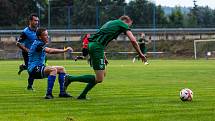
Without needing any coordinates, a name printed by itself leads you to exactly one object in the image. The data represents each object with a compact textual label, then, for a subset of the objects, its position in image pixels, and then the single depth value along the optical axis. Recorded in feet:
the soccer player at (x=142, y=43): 143.43
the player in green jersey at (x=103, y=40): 41.39
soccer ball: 39.86
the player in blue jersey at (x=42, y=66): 42.19
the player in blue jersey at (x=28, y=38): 53.06
